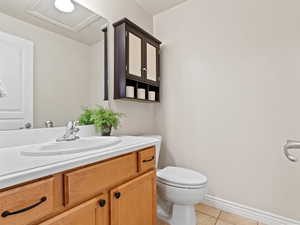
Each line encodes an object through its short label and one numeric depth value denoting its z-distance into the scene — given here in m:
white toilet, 1.30
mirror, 1.00
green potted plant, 1.37
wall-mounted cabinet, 1.58
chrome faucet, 1.13
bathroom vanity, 0.55
